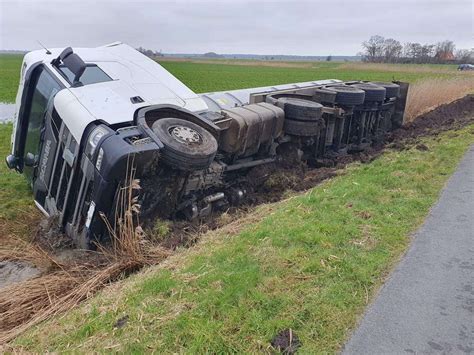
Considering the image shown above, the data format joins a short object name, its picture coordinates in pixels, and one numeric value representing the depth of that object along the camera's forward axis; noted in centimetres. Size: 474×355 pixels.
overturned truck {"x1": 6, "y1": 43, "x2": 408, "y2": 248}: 501
